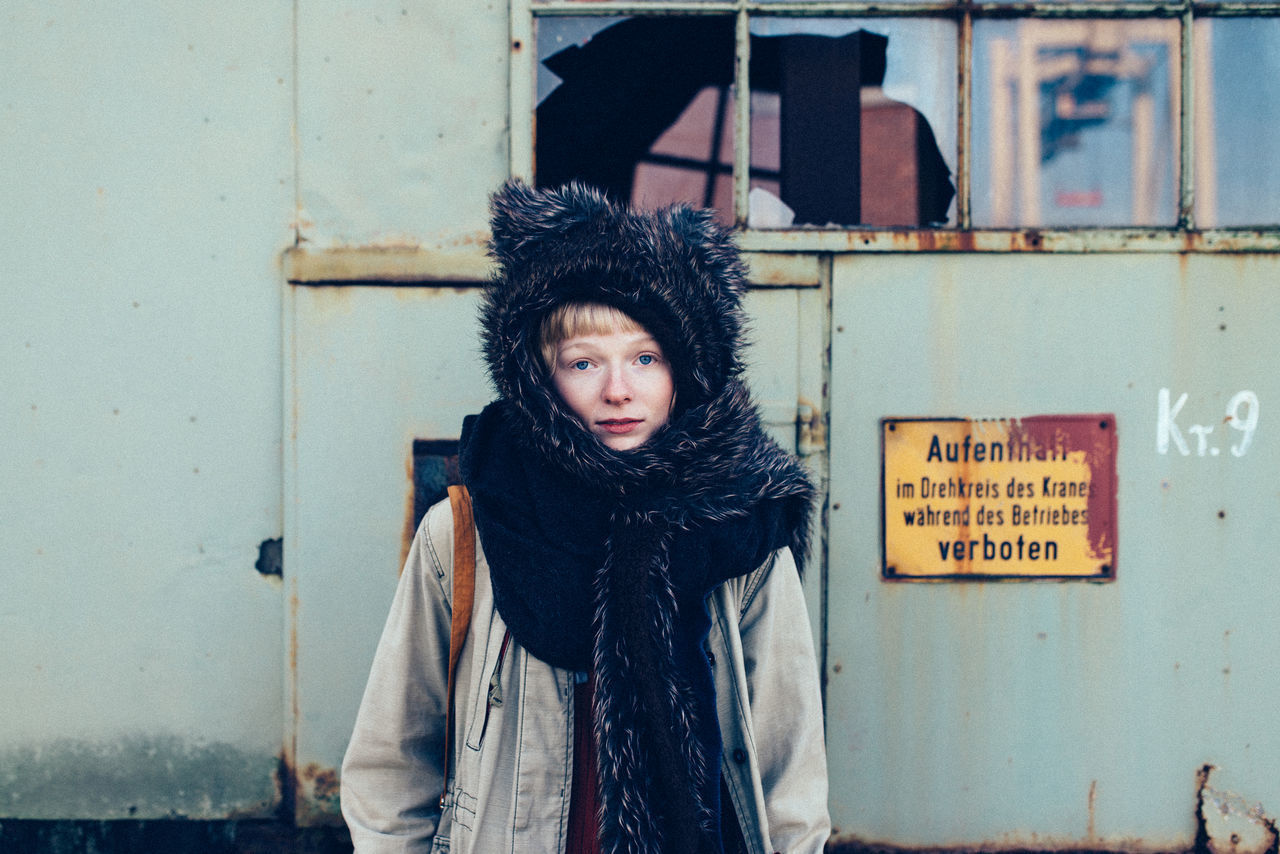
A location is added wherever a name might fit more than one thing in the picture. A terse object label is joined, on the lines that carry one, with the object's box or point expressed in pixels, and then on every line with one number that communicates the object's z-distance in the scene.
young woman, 1.31
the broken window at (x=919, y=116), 2.17
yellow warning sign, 2.13
